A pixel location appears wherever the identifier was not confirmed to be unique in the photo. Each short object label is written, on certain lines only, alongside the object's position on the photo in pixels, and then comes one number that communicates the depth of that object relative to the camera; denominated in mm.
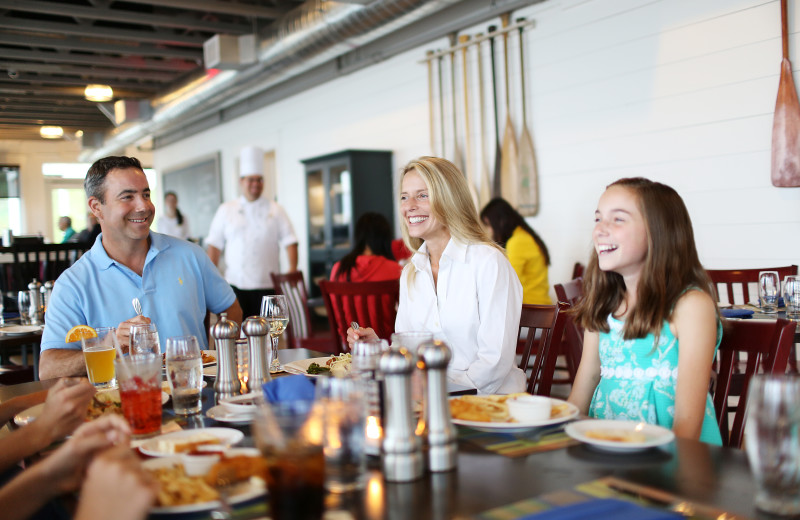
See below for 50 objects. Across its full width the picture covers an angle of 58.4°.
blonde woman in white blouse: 2092
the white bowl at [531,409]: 1308
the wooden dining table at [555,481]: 943
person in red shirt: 3990
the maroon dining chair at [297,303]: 4590
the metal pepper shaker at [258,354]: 1621
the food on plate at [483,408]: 1337
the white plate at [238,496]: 963
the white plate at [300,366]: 1951
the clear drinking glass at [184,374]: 1534
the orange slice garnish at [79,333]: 1912
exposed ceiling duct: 5316
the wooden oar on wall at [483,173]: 5602
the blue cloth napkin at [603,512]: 877
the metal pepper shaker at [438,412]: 1089
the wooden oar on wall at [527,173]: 5250
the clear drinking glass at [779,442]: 885
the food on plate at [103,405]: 1530
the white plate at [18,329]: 3317
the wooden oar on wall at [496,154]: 5480
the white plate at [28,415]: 1549
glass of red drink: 1369
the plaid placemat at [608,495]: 906
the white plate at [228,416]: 1436
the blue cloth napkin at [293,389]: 1305
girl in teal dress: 1632
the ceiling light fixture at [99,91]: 8836
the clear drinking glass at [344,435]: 925
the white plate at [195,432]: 1232
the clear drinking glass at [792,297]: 2801
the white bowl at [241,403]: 1459
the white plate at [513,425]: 1294
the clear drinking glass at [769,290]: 3004
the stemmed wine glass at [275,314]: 2062
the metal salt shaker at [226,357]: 1622
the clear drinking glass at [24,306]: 3705
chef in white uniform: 5883
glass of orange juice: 1817
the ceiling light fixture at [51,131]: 12531
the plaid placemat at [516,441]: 1193
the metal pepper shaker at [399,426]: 1041
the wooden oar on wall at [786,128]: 3596
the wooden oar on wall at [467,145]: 5746
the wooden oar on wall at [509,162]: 5344
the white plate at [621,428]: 1140
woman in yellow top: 4355
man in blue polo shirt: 2408
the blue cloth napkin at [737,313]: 2781
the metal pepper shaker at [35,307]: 3703
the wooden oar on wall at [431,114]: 6191
